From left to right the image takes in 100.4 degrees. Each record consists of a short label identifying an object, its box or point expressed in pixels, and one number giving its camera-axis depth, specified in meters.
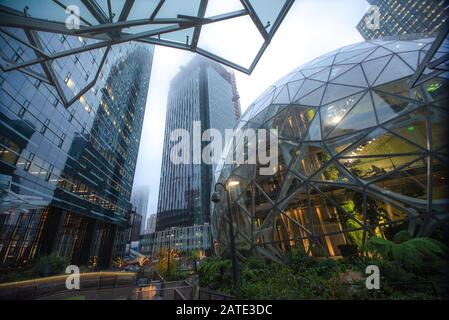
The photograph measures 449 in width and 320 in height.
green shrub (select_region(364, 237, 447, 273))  6.00
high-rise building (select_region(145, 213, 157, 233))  170.54
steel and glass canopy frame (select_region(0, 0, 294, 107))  4.33
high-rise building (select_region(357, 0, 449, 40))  71.75
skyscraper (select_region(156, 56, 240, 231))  90.31
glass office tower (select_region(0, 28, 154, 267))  18.72
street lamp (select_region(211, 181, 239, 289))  7.27
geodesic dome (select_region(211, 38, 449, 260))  7.80
